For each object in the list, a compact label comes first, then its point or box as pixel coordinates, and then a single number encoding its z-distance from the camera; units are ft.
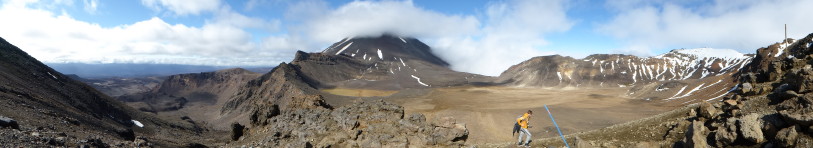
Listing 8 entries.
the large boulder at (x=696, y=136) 34.75
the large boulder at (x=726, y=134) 34.59
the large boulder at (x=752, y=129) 32.53
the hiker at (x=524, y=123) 52.41
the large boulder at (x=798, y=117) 28.83
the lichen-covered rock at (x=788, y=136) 28.45
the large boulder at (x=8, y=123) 51.85
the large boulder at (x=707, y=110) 52.51
